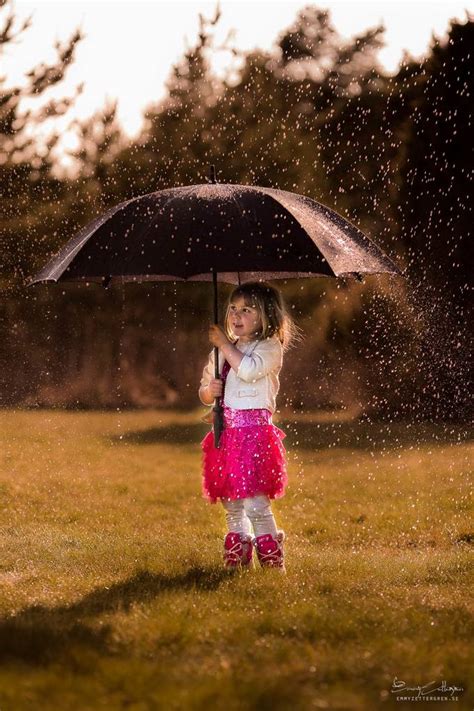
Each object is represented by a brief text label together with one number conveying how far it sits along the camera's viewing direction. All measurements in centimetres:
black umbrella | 777
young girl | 861
